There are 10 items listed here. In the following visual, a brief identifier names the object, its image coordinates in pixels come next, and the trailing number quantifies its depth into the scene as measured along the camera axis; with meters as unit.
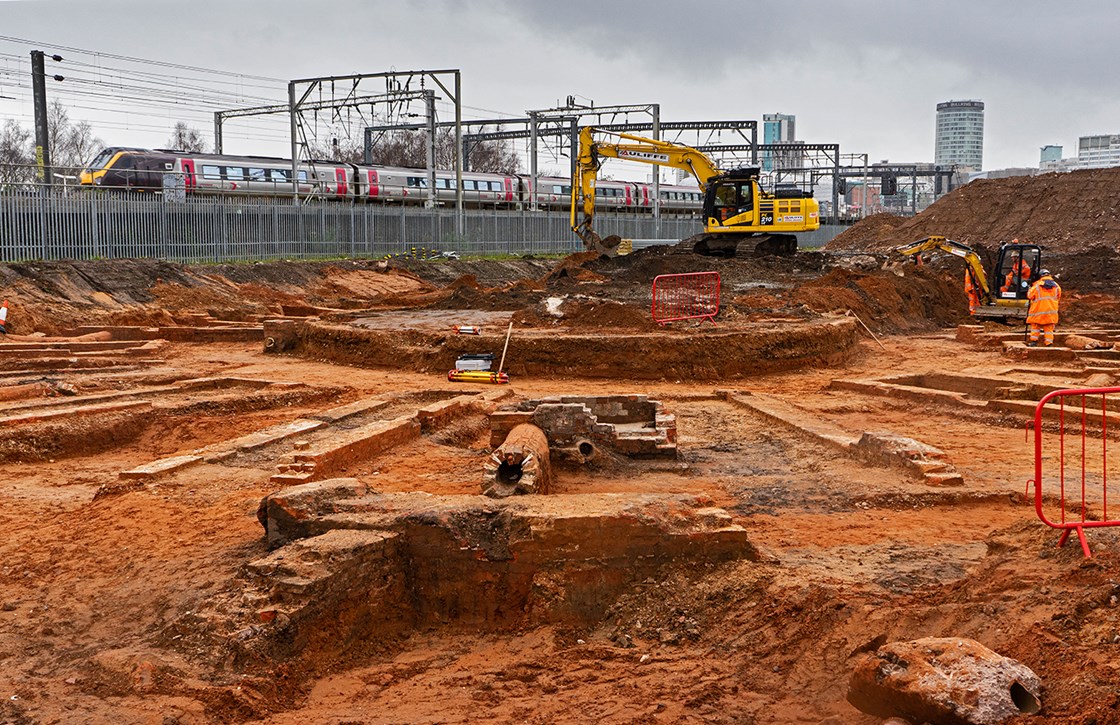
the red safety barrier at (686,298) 18.98
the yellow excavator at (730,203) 27.73
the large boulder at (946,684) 3.82
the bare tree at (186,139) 60.75
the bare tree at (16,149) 47.00
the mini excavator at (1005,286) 21.83
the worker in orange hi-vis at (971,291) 22.94
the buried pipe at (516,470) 7.40
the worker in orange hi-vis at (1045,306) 17.64
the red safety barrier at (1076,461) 5.54
